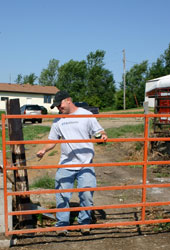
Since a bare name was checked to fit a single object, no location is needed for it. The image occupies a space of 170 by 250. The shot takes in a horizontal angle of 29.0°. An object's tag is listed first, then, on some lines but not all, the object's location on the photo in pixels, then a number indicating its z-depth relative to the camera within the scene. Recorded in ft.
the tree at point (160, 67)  210.59
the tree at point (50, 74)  310.86
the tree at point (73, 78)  240.94
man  13.33
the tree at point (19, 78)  353.10
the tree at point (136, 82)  203.62
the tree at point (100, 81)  218.79
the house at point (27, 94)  164.04
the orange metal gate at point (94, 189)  12.09
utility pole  178.62
